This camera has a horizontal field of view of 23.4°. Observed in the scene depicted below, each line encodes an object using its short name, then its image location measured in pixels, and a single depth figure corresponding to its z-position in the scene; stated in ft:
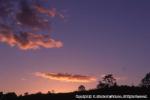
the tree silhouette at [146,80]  290.29
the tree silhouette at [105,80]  298.99
